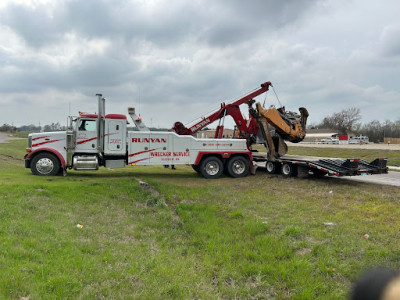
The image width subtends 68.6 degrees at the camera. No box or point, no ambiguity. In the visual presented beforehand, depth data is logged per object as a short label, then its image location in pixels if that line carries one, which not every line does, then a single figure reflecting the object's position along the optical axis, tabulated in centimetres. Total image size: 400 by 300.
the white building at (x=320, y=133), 8370
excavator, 1387
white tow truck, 1195
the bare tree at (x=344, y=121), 8438
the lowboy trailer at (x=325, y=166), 1089
